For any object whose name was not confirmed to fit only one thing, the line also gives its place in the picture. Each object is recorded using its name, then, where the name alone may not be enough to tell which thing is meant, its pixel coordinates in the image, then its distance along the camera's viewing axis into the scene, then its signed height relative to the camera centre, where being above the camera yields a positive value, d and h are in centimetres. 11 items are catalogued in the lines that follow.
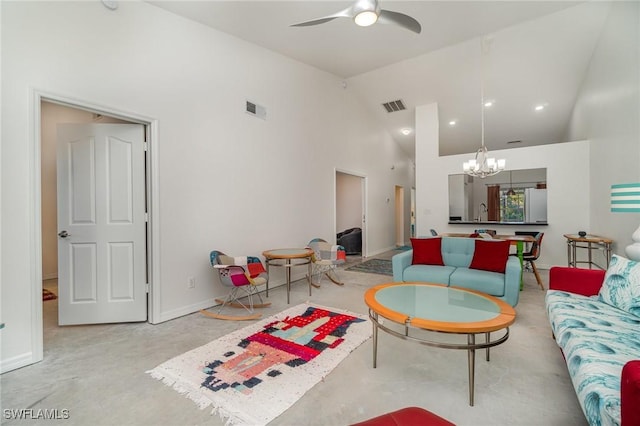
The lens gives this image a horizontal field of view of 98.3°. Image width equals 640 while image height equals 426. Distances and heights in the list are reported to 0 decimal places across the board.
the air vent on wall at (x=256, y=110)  393 +149
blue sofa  284 -71
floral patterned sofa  106 -72
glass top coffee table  165 -70
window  577 +12
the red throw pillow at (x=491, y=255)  313 -52
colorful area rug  168 -115
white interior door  279 -11
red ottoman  101 -78
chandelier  493 +82
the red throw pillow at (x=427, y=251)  362 -54
